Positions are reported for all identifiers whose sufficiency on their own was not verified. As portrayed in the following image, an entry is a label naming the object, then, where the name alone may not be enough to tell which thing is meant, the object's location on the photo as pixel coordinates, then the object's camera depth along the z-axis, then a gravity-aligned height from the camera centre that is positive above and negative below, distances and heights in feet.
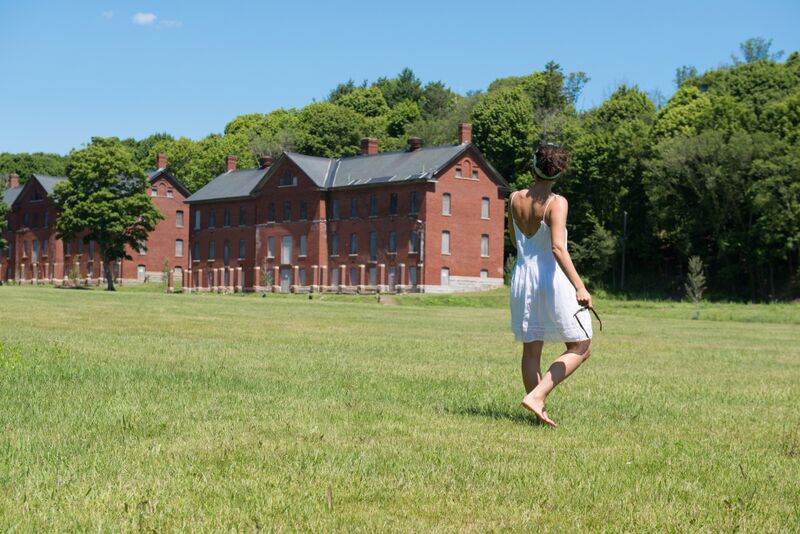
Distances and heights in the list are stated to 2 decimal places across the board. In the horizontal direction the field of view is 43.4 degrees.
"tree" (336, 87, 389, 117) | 399.03 +67.23
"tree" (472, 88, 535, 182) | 295.48 +41.87
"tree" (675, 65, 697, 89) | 398.42 +79.72
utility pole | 259.80 +9.45
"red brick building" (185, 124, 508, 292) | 251.80 +12.74
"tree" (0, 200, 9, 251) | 333.99 +16.04
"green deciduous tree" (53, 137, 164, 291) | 254.88 +17.55
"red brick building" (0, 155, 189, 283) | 333.01 +8.60
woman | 28.60 -0.34
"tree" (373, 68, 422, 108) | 427.74 +77.74
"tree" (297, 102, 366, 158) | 349.41 +48.10
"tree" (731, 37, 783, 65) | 360.48 +81.03
